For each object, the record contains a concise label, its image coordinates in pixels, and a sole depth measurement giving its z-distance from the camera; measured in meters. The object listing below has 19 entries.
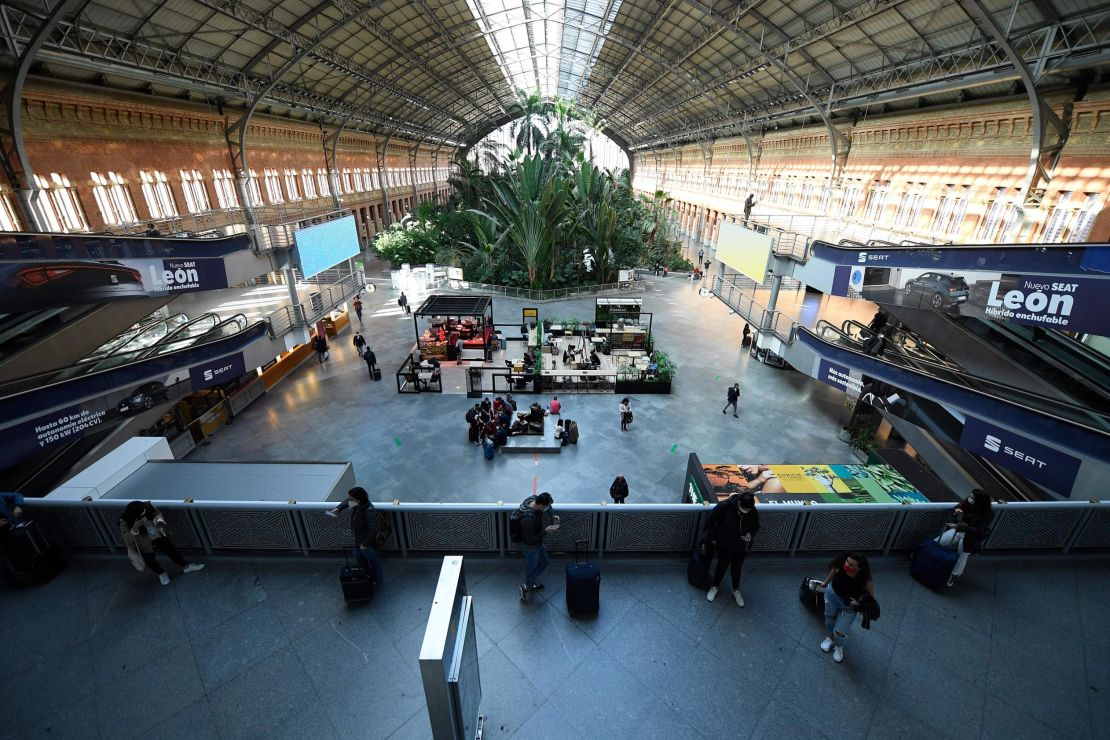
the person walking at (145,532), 4.53
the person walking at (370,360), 16.83
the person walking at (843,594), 3.99
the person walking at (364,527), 4.54
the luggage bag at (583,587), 4.48
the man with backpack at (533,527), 4.43
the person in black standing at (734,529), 4.41
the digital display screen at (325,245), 15.12
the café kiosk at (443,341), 16.62
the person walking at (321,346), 18.61
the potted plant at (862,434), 12.79
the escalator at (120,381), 8.62
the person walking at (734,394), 14.54
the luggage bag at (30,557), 4.58
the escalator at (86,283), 8.53
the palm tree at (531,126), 37.69
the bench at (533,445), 12.65
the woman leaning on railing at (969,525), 4.57
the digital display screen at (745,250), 15.67
